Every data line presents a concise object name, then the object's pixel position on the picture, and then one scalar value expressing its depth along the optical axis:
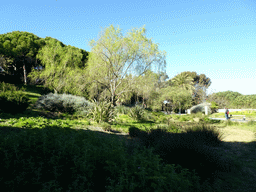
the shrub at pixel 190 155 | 3.88
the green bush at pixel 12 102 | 8.23
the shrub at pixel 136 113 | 13.09
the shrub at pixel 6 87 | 9.48
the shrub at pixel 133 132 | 6.92
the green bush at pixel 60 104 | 11.59
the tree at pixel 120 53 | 14.55
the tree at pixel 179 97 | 32.90
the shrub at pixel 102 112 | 9.16
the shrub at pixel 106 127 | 7.65
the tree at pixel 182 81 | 42.71
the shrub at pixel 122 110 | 16.80
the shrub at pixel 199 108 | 29.83
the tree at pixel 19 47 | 26.06
